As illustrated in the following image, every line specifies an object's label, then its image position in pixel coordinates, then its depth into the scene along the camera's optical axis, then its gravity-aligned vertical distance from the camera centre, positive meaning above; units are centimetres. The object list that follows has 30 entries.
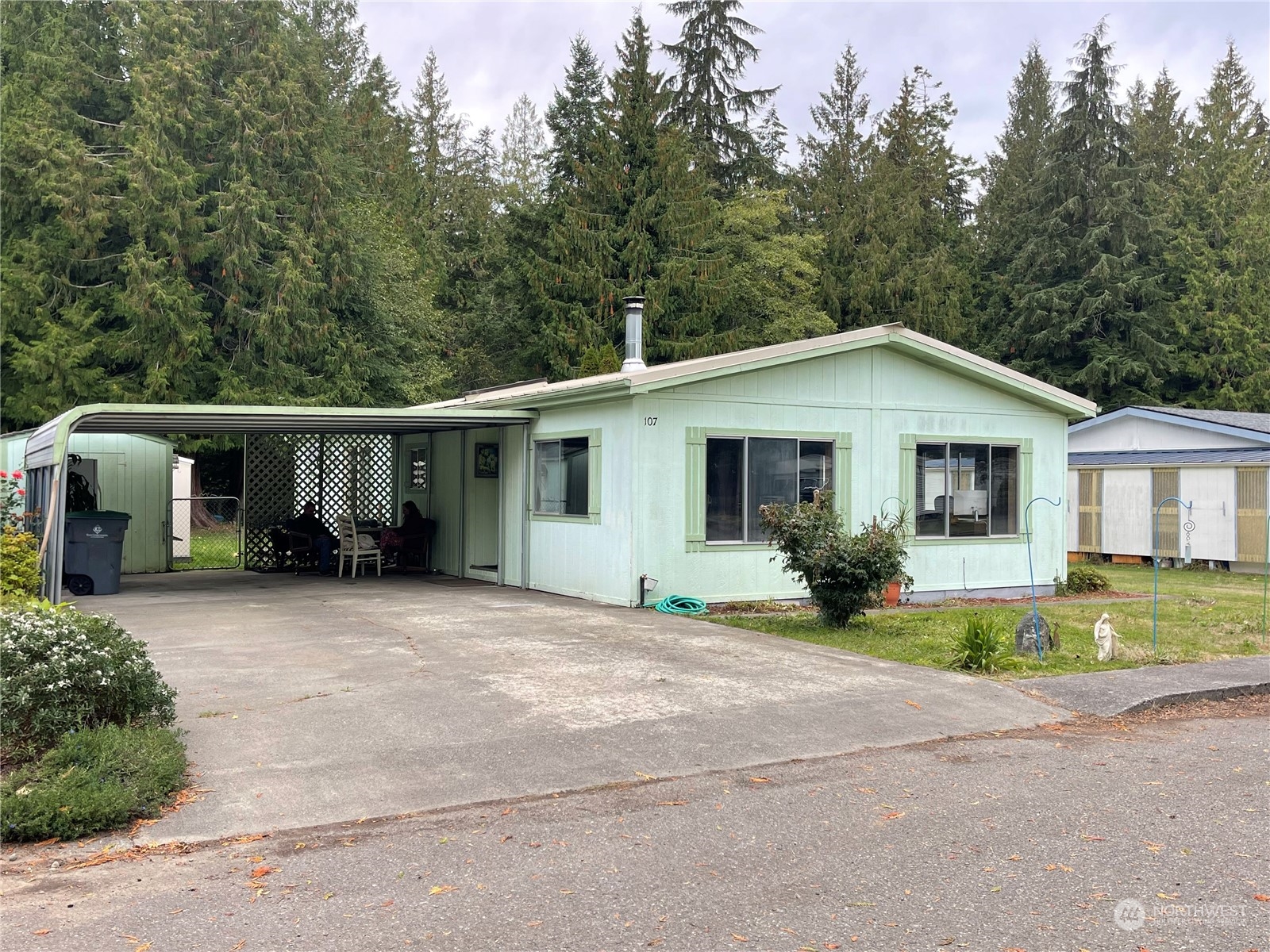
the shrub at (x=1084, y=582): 1559 -81
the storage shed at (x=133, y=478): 1628 +51
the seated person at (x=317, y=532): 1733 -27
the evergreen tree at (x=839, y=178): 3728 +1249
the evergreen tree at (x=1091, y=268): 3581 +864
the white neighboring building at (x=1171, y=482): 1988 +84
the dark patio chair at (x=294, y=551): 1755 -59
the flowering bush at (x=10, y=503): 1096 +8
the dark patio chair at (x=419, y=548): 1725 -52
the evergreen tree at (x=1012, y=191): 3928 +1277
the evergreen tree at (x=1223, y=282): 3588 +803
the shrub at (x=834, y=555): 1062 -33
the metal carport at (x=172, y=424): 984 +108
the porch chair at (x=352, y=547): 1647 -48
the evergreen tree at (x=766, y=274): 3341 +768
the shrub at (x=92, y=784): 469 -124
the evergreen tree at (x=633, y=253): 3116 +761
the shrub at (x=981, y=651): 881 -104
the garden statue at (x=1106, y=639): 939 -98
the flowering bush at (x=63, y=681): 553 -87
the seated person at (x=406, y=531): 1706 -24
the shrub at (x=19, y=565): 949 -48
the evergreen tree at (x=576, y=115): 3331 +1263
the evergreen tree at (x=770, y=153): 3781 +1337
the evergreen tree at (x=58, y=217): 2612 +709
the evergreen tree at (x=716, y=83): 3772 +1508
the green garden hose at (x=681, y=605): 1233 -97
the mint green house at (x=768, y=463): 1254 +71
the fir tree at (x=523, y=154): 4034 +1409
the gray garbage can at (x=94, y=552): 1385 -51
